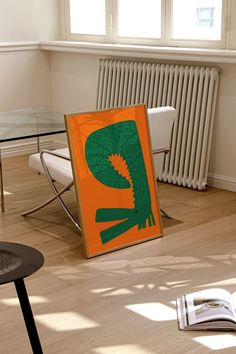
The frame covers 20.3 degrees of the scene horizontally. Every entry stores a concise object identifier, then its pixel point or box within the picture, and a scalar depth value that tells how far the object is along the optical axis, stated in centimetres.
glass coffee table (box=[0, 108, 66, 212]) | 473
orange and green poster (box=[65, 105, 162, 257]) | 424
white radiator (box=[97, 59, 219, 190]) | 556
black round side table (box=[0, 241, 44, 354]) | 231
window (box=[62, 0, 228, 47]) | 564
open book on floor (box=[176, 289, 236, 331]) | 329
